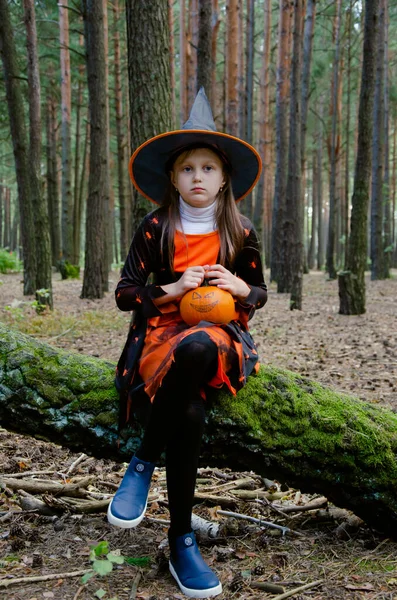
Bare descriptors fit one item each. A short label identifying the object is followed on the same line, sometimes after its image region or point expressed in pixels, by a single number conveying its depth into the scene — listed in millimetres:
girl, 2287
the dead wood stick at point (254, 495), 3293
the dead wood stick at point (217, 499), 3137
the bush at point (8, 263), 21244
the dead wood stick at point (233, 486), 3412
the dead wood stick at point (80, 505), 2910
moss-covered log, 2605
